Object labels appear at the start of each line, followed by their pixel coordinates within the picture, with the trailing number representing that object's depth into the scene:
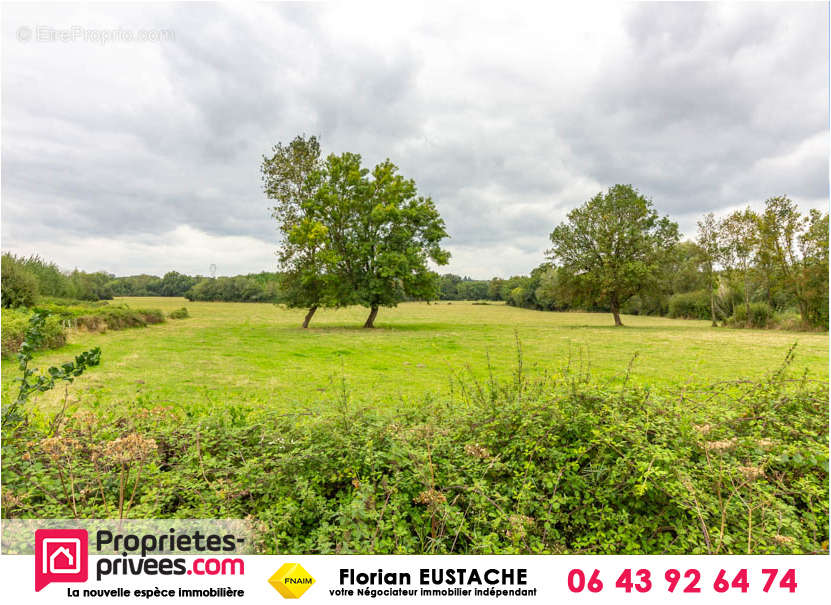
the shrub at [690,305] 43.59
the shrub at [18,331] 11.30
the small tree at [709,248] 33.03
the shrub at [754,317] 32.00
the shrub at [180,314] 33.22
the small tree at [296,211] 26.16
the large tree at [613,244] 33.06
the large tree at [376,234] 26.55
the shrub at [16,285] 19.34
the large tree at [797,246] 27.73
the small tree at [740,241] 30.42
